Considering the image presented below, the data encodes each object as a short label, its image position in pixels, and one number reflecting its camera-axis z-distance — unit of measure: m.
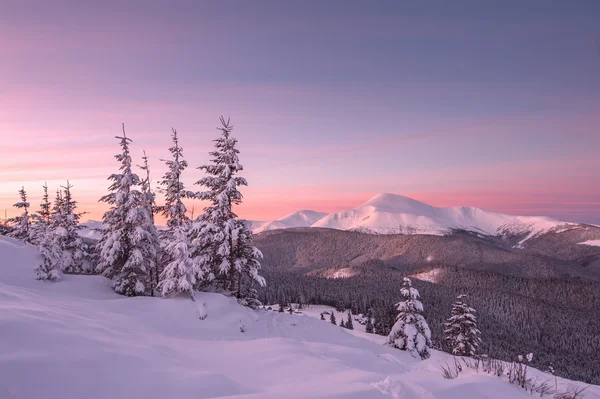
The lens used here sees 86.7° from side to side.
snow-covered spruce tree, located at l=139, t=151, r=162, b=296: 22.61
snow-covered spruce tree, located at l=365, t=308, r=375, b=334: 94.25
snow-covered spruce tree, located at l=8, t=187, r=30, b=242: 35.47
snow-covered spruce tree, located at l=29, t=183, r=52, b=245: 34.50
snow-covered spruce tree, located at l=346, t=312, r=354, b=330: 97.50
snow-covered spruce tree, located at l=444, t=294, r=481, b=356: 33.75
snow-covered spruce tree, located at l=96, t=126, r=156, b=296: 21.20
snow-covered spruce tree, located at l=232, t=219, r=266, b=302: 21.78
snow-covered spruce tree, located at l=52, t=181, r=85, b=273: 25.94
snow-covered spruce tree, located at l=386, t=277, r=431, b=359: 28.38
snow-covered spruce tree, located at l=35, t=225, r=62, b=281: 18.42
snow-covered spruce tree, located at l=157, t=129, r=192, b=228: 23.41
